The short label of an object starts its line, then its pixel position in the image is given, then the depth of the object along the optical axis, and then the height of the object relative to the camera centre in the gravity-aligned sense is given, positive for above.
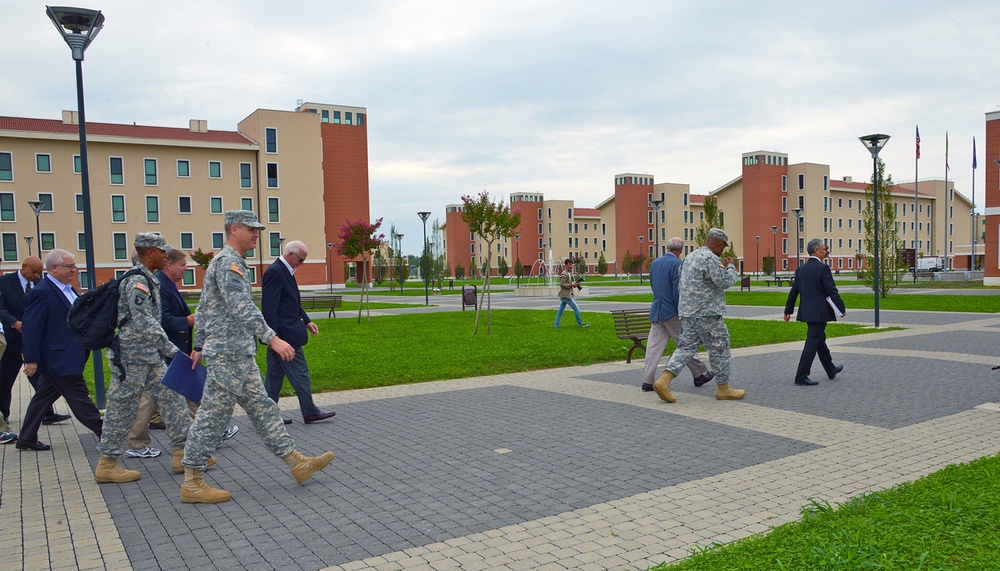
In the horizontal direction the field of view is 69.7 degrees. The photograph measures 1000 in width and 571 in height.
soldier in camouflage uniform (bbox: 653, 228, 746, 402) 8.05 -0.62
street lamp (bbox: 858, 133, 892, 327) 18.86 +2.93
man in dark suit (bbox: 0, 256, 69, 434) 7.43 -0.42
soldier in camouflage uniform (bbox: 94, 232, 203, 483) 5.54 -0.66
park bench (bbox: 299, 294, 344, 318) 24.24 -1.26
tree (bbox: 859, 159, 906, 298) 29.51 +0.35
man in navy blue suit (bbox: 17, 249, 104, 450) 6.34 -0.72
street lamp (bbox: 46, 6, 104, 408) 8.14 +2.72
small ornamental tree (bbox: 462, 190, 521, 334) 18.31 +1.19
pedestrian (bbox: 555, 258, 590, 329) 17.59 -0.72
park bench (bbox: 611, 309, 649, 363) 11.67 -1.12
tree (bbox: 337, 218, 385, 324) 34.78 +1.35
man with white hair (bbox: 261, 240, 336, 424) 7.19 -0.44
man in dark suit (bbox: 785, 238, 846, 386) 9.19 -0.61
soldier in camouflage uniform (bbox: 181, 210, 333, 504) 4.98 -0.64
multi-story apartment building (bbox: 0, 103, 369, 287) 53.59 +6.89
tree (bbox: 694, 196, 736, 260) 39.16 +2.16
